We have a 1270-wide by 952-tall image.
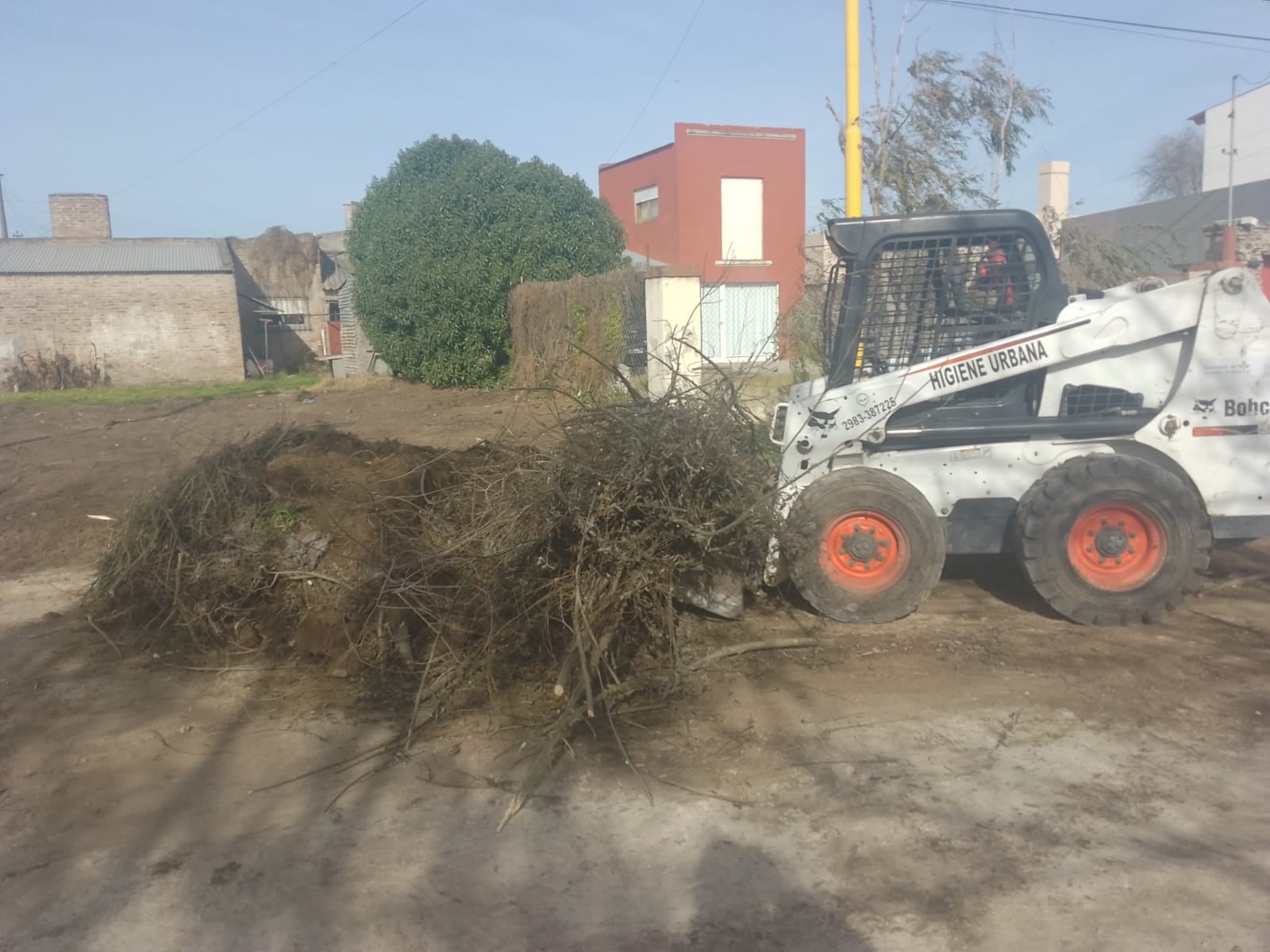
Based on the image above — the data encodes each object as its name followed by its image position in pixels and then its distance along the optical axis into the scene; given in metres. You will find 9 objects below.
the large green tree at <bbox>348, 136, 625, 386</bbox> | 20.38
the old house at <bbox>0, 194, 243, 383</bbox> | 27.69
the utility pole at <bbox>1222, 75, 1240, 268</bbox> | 7.75
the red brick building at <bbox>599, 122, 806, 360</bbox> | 26.94
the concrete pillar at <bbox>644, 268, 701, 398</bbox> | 12.66
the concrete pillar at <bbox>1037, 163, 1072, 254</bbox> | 24.70
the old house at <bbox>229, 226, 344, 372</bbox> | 34.75
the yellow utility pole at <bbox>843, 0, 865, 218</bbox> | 10.49
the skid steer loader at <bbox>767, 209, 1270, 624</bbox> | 6.05
